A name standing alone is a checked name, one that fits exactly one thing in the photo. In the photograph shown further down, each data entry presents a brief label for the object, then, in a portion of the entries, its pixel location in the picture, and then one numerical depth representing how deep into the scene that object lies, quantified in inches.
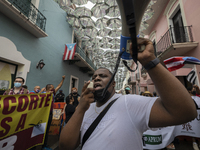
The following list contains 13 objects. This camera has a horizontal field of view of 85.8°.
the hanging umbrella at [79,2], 247.2
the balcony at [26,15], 177.6
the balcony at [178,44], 229.6
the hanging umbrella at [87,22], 312.0
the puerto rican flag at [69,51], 346.3
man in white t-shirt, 29.5
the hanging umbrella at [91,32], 363.5
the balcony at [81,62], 412.5
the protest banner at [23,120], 84.1
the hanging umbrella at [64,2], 247.3
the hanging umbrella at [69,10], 269.0
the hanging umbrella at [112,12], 265.3
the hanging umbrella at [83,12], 282.2
